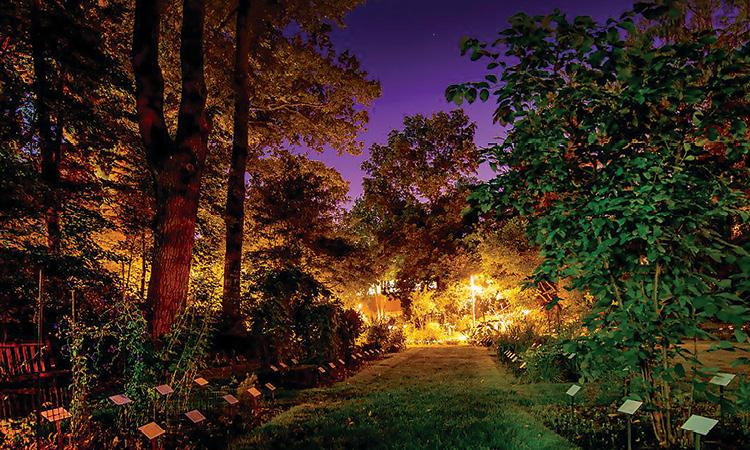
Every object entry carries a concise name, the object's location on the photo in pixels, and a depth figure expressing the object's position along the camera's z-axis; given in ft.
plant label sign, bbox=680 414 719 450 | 8.74
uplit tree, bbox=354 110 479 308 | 89.97
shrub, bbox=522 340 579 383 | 26.58
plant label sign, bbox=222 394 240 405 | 15.69
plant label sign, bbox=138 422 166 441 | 10.84
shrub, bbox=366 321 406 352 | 53.42
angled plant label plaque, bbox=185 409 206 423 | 13.04
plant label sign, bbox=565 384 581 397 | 12.80
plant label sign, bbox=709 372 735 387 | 9.39
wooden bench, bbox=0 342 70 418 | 14.55
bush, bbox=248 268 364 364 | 28.45
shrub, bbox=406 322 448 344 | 78.06
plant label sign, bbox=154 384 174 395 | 13.44
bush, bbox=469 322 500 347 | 60.94
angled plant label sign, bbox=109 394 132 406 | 11.87
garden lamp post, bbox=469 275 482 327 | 80.62
